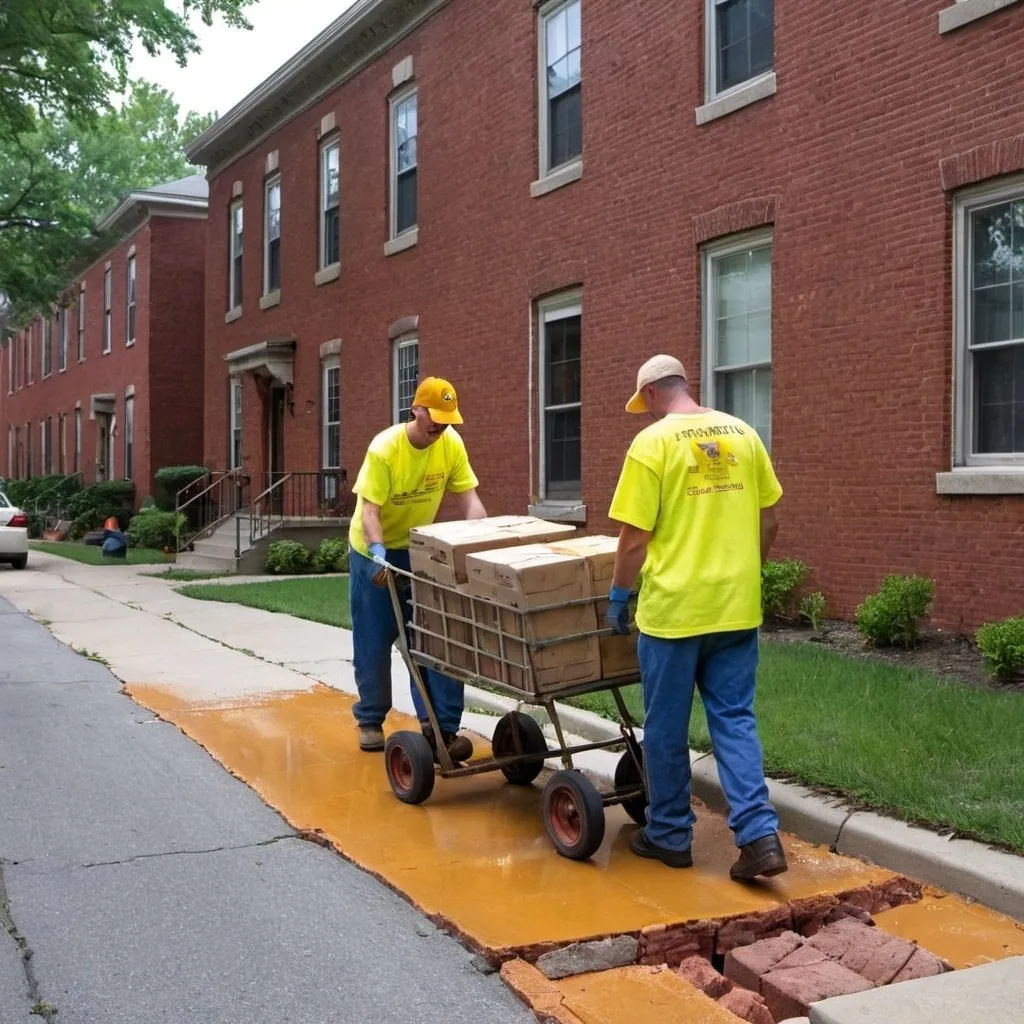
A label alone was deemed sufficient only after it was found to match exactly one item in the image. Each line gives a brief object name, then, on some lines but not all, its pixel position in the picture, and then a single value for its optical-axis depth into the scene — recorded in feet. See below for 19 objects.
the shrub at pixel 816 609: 33.70
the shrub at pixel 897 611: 29.89
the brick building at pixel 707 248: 30.81
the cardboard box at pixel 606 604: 17.11
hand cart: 16.51
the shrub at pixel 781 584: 34.47
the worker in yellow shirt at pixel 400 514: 20.25
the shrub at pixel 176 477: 86.17
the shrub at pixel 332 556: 62.85
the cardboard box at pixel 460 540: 17.97
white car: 67.67
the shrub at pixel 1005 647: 25.16
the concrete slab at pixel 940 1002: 10.93
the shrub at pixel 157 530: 81.97
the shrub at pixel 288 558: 62.80
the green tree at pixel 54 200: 93.81
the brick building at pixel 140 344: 97.71
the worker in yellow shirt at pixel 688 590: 15.60
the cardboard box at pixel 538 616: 16.60
